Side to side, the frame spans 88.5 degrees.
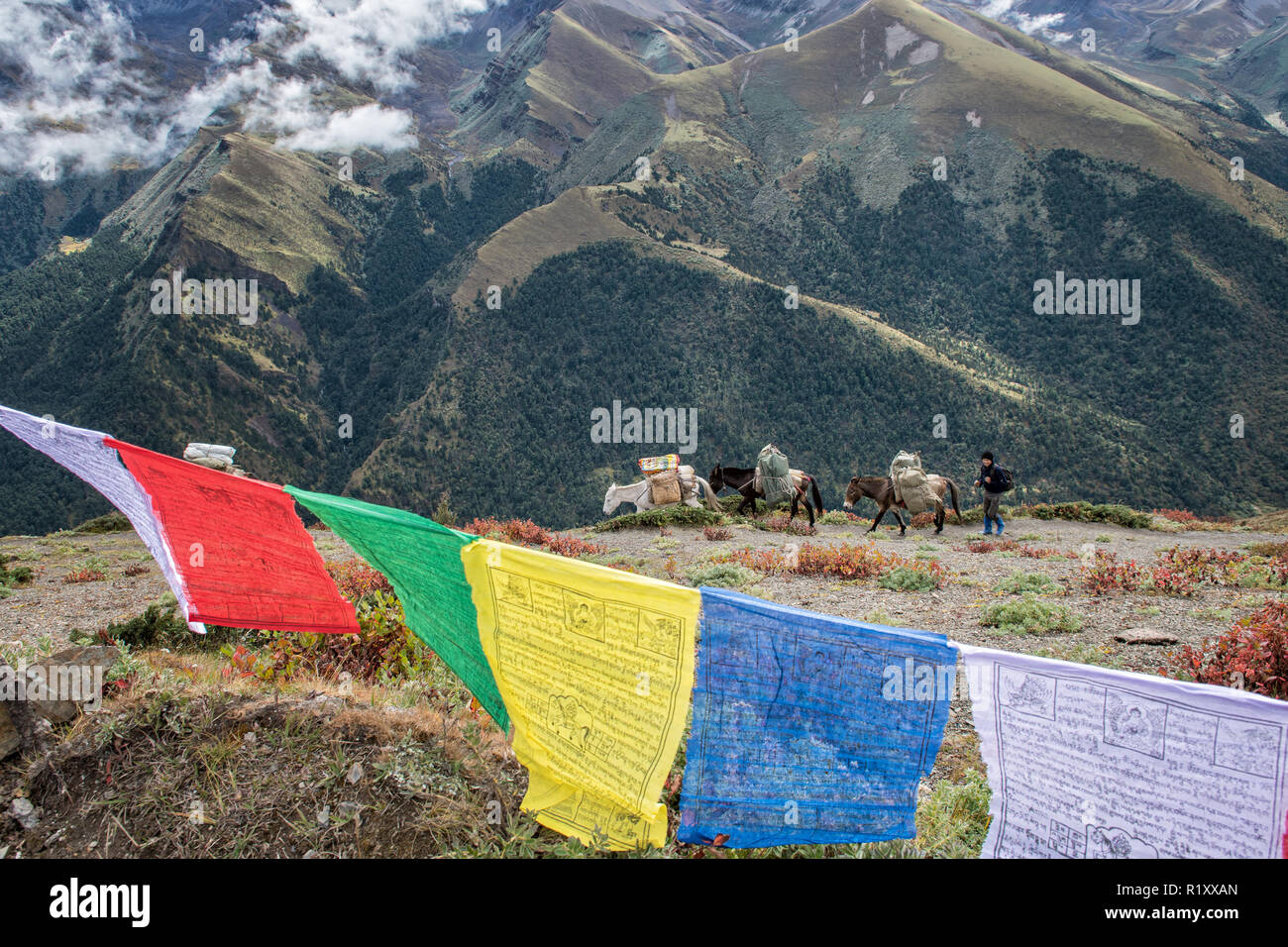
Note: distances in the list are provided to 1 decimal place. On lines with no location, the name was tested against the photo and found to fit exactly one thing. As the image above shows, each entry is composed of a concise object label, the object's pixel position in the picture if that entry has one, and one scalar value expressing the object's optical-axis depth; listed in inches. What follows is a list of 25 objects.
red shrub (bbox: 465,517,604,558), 560.7
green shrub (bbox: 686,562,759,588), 423.3
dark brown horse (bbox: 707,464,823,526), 717.3
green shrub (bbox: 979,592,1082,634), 287.3
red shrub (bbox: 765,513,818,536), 668.1
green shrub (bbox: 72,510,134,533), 722.2
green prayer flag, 148.5
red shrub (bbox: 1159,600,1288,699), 191.6
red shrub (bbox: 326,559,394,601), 322.7
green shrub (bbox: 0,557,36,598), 421.1
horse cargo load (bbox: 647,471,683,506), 773.9
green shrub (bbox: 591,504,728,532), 713.0
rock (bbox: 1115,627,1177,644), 255.1
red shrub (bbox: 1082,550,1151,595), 352.8
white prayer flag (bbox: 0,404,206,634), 192.1
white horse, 789.2
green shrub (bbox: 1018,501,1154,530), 673.3
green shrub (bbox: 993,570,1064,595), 366.3
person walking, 595.5
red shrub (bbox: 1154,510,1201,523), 717.3
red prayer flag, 190.2
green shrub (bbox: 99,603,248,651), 252.8
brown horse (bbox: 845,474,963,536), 639.8
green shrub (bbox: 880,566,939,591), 388.2
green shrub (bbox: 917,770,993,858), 136.9
